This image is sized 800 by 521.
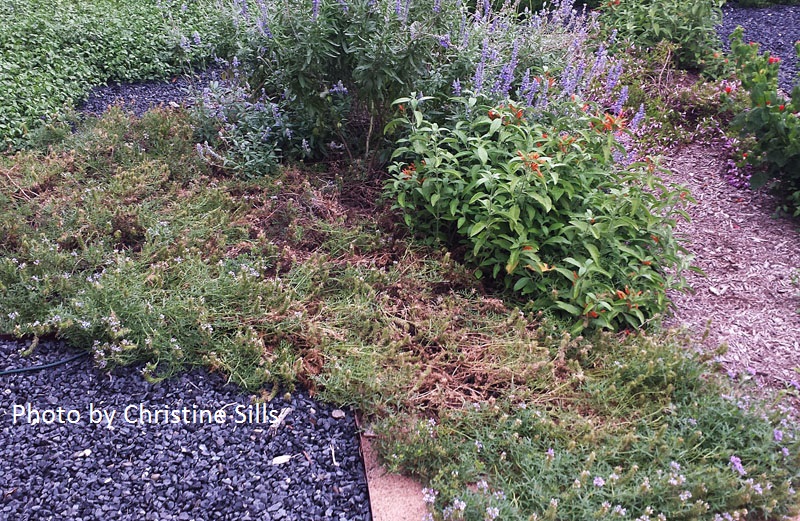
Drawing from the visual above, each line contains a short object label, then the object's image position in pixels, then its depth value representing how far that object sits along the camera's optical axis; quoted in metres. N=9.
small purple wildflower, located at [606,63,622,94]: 4.03
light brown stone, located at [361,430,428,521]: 2.41
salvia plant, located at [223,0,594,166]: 3.80
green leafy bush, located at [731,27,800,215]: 4.02
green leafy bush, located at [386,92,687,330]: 3.23
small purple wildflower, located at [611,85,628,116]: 3.82
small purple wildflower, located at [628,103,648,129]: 3.80
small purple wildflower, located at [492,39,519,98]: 3.93
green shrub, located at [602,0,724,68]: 5.95
